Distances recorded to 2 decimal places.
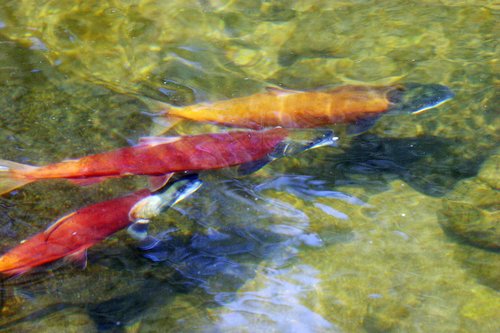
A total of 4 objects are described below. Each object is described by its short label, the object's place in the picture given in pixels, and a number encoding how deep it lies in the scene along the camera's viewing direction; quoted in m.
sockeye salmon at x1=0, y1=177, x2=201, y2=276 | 3.29
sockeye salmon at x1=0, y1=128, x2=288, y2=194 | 3.81
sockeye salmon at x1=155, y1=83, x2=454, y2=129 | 4.59
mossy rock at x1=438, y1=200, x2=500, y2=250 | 3.83
